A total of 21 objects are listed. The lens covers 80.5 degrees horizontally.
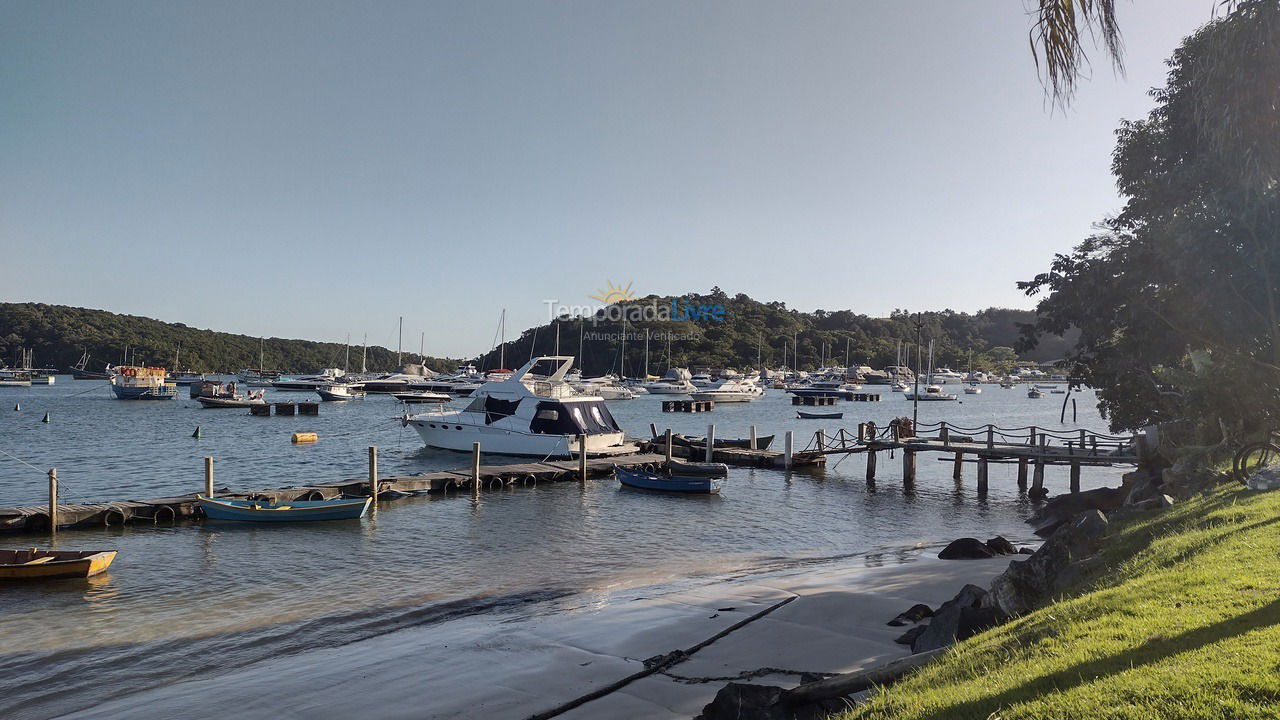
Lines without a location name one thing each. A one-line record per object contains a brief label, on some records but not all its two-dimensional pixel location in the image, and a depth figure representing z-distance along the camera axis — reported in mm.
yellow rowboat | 16781
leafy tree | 12562
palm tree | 5656
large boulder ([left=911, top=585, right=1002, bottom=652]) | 9883
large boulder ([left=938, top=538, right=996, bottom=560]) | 18703
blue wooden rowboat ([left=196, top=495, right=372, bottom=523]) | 23891
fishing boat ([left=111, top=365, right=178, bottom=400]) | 101562
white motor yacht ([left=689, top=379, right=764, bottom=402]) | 110625
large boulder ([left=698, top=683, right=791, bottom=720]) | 7570
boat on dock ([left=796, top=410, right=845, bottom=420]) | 84938
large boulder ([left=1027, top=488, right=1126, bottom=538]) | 23922
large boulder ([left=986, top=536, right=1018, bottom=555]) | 18969
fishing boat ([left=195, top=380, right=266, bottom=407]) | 85562
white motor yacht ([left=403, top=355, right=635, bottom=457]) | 39500
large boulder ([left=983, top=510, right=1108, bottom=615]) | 10078
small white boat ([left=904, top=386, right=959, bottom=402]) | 126588
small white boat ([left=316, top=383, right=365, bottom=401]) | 105000
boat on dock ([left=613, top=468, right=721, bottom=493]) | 31641
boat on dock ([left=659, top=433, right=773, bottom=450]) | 42156
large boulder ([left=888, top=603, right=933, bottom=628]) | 12875
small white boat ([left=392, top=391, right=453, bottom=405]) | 100500
